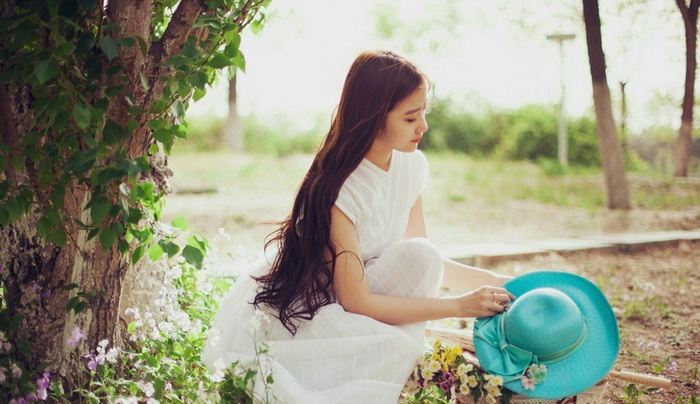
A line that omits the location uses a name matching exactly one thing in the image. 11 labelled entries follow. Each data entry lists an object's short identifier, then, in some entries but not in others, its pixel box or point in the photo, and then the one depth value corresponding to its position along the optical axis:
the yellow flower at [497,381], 1.93
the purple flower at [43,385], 1.84
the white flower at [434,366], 2.02
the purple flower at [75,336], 2.00
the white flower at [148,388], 1.83
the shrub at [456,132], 14.36
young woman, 2.06
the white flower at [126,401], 1.73
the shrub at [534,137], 13.07
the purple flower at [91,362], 2.01
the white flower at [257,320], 2.02
